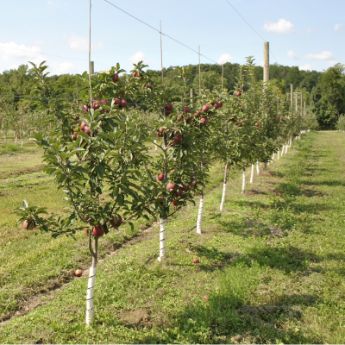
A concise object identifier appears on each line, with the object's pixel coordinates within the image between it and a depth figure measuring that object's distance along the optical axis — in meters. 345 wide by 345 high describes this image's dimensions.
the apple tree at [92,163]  4.77
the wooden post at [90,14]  5.18
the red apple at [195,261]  7.84
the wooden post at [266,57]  21.05
